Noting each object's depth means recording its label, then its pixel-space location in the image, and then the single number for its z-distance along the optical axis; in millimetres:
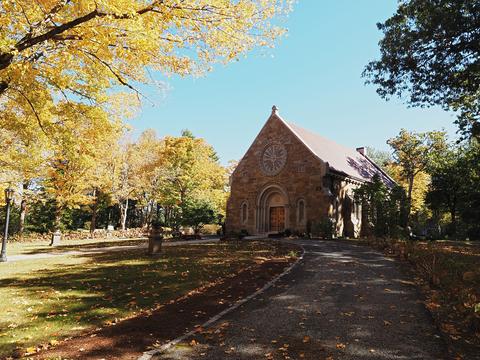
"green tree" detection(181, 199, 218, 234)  34750
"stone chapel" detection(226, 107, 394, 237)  26984
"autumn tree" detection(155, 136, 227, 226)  38031
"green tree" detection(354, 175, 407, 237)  23172
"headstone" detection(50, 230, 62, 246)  24570
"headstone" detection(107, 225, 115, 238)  32725
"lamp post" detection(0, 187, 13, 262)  15227
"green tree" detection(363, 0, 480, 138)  13281
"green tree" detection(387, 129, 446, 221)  36312
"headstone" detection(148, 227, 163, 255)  16281
